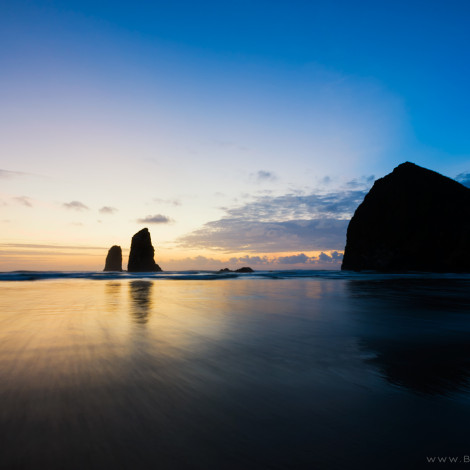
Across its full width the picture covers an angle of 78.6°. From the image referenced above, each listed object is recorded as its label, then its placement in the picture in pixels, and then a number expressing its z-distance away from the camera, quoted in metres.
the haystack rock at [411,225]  61.62
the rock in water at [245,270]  75.71
